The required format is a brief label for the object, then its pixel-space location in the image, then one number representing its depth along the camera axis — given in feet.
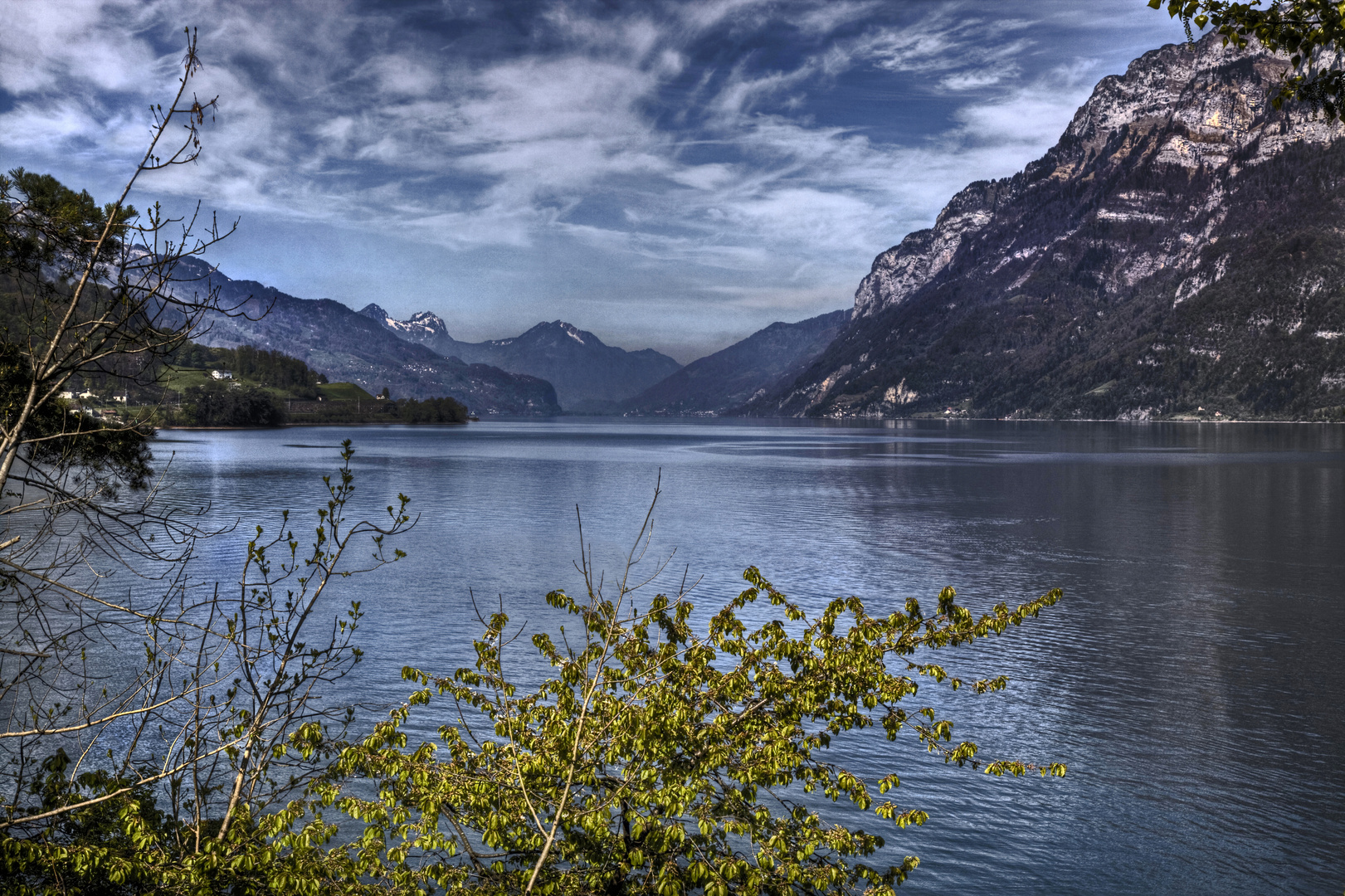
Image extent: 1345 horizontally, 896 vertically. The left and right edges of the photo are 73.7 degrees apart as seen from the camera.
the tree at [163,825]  31.32
